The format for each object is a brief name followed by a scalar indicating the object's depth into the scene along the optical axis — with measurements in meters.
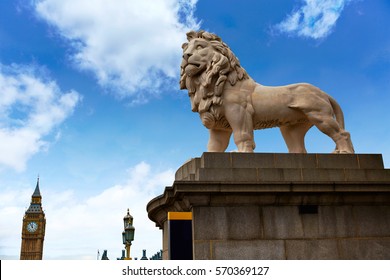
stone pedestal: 7.83
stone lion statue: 9.30
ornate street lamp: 16.27
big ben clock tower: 142.25
